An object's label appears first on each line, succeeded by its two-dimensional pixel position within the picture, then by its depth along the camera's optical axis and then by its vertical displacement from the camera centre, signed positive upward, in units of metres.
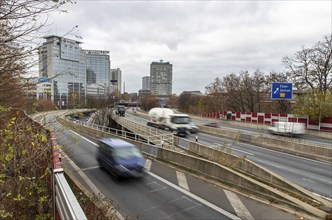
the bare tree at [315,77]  29.00 +4.10
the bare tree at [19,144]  4.51 -1.01
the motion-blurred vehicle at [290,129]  26.45 -2.86
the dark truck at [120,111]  73.63 -3.30
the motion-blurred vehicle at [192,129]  29.95 -3.44
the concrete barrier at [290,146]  18.28 -3.83
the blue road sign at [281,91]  27.58 +1.35
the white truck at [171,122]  29.11 -2.67
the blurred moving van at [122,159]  11.74 -2.97
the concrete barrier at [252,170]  10.20 -3.67
